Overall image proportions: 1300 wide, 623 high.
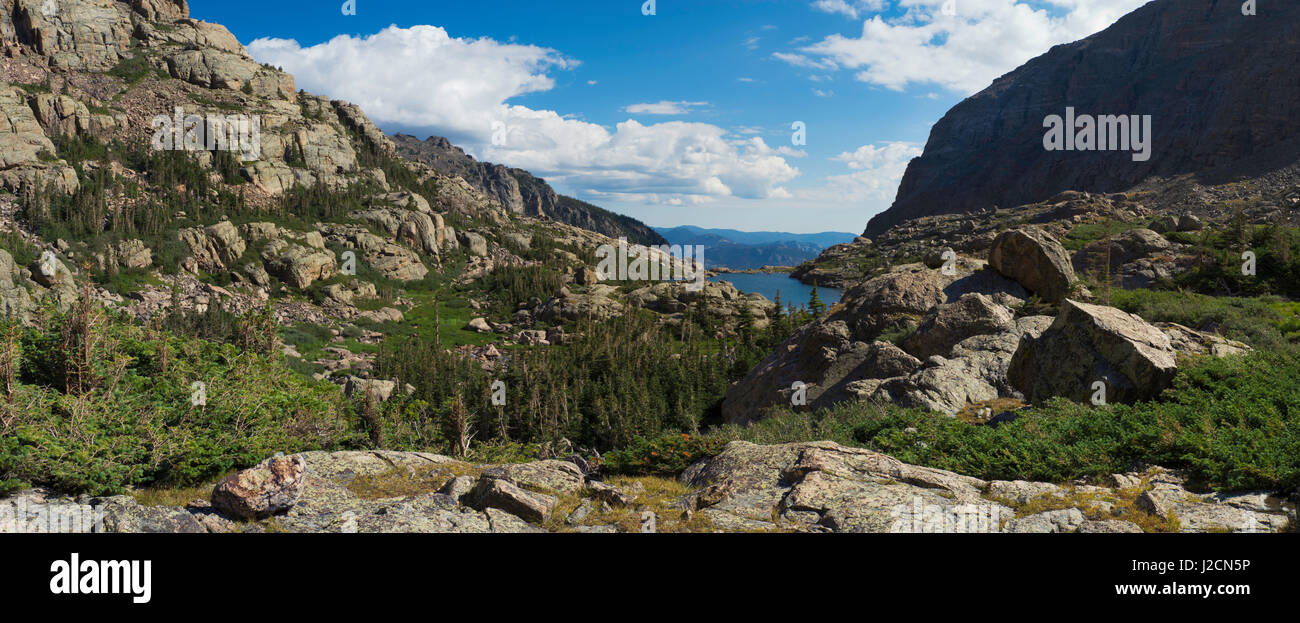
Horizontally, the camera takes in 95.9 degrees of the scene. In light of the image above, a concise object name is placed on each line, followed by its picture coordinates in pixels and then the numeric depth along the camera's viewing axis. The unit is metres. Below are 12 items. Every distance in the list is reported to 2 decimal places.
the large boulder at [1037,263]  23.98
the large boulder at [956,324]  21.83
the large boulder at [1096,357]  13.27
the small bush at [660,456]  11.70
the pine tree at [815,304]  63.75
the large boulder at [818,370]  21.25
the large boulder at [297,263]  101.16
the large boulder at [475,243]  151.12
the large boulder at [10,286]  56.72
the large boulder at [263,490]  7.84
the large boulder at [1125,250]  38.44
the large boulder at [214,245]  97.62
